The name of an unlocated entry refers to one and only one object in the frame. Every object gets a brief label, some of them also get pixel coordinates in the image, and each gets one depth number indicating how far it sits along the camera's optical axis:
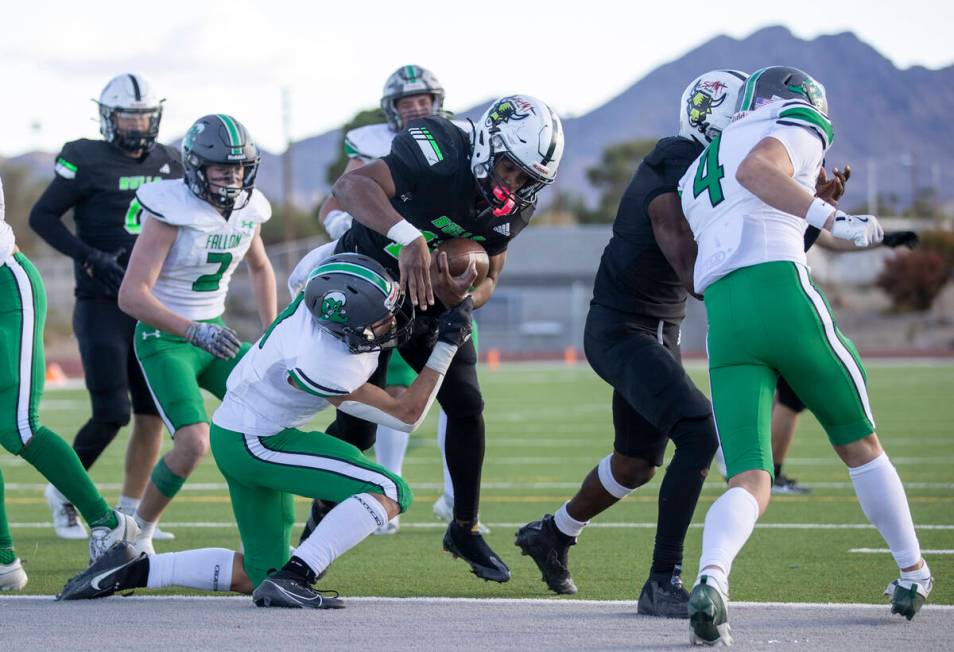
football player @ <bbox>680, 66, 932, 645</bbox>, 8.12
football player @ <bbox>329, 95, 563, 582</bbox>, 9.43
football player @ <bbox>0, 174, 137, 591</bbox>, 10.31
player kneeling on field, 9.00
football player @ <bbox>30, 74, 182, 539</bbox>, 13.23
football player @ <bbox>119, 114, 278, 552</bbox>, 11.30
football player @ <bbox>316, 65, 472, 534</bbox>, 13.91
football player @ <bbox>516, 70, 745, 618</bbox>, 9.06
